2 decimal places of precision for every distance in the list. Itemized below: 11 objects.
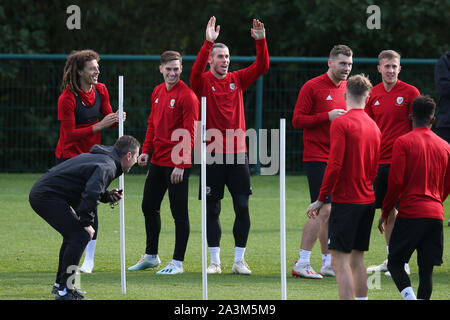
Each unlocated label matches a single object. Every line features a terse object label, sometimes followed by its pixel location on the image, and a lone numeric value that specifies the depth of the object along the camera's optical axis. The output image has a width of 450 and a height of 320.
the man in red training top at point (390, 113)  16.91
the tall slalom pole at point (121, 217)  14.38
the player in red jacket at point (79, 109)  16.58
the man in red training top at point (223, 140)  17.31
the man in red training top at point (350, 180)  13.05
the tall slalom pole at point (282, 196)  12.30
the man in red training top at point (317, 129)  16.72
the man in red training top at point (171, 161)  17.30
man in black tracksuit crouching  14.13
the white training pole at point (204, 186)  13.04
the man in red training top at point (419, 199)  13.52
